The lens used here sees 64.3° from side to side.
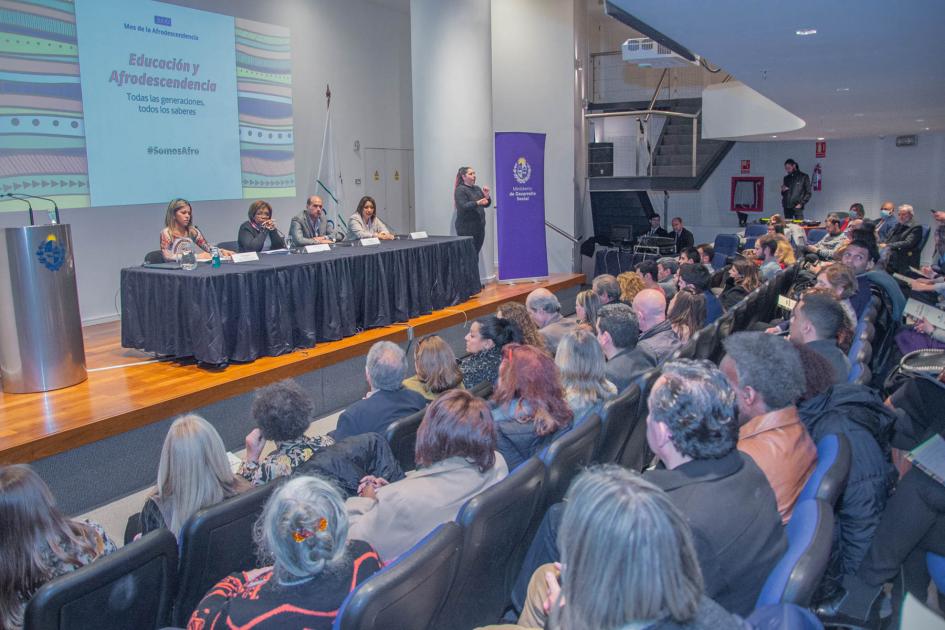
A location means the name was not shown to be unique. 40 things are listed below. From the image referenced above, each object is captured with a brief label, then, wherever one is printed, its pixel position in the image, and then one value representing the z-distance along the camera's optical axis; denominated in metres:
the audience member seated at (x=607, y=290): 4.91
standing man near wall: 13.41
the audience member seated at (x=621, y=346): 3.54
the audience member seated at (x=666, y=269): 6.17
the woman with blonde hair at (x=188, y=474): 2.24
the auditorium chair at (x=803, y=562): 1.45
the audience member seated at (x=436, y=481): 2.06
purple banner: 8.20
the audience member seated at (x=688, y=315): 4.49
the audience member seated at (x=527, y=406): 2.75
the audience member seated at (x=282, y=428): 2.56
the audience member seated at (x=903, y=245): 7.96
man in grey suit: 6.81
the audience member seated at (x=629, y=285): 5.23
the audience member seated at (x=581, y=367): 3.05
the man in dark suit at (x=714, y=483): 1.66
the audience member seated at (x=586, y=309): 4.72
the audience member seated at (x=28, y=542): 1.86
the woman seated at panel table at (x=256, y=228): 6.37
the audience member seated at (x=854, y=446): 2.36
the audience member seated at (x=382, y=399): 3.04
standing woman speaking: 7.90
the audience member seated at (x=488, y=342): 3.78
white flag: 9.39
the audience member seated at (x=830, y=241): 8.26
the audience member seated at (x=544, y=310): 4.58
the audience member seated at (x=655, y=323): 4.21
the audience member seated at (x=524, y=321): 3.87
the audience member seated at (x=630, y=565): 1.14
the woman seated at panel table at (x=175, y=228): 5.61
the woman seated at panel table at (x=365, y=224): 7.25
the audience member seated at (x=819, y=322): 3.23
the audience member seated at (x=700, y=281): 5.14
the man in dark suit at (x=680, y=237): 11.12
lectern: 4.14
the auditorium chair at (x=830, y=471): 1.95
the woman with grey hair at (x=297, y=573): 1.58
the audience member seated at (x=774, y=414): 2.16
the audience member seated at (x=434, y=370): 3.33
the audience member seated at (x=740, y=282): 5.78
